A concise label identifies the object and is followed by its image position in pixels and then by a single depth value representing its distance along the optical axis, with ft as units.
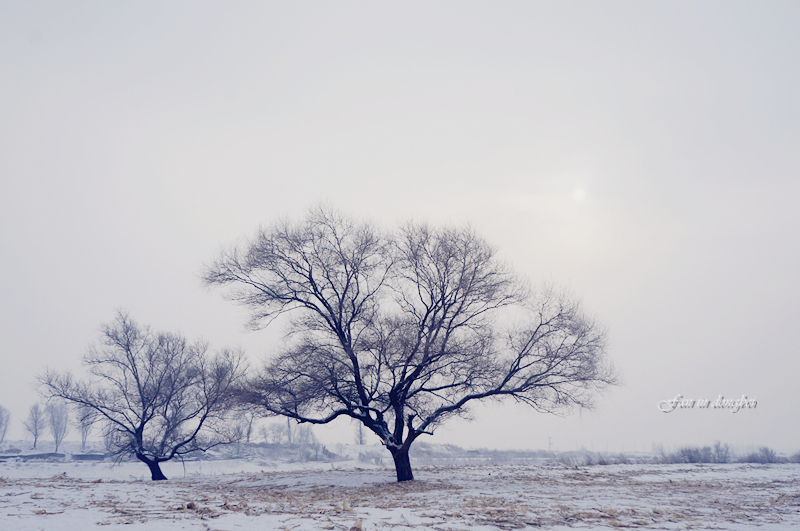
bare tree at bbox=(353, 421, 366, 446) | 221.95
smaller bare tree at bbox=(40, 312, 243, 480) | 87.20
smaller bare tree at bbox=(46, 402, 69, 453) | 265.54
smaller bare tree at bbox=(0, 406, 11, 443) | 328.68
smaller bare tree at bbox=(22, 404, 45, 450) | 273.13
